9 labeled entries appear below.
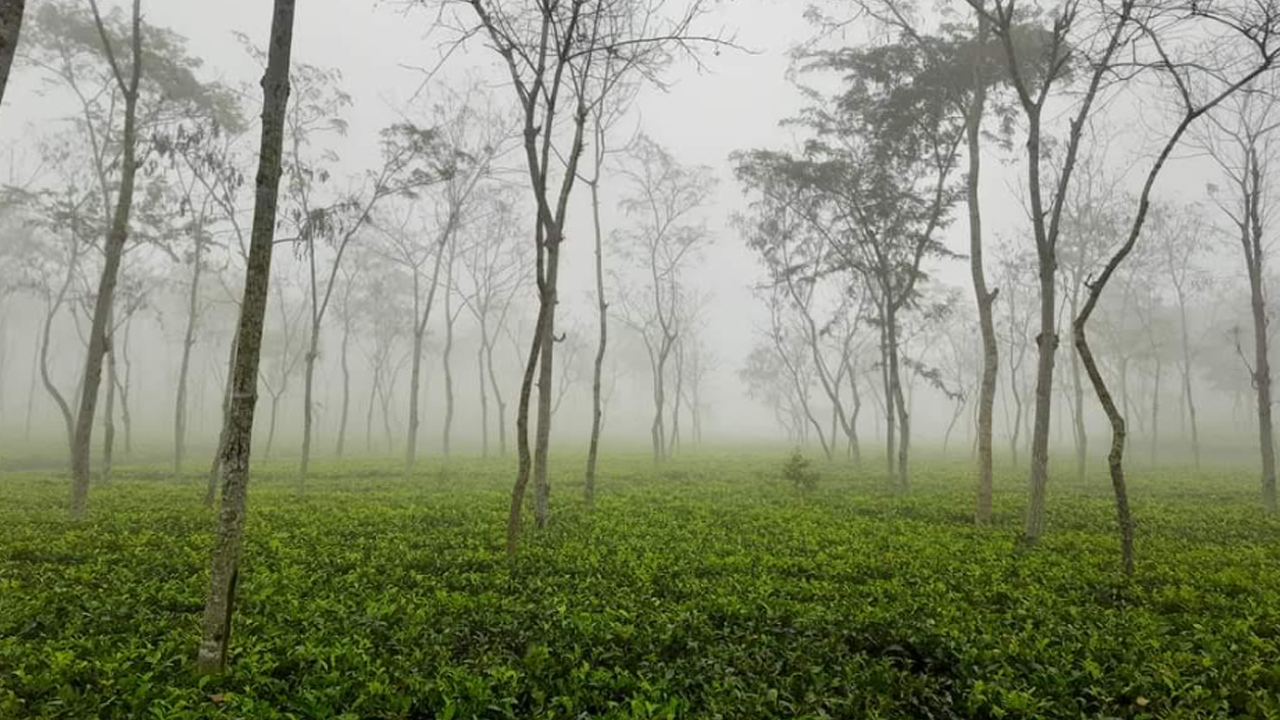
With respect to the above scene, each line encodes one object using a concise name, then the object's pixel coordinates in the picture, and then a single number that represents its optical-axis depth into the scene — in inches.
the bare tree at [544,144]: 398.0
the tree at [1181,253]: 1402.6
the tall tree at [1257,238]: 627.8
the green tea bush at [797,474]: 746.8
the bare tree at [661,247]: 1323.8
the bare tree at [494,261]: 1473.9
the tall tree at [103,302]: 462.6
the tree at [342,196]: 738.8
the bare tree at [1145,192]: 348.2
